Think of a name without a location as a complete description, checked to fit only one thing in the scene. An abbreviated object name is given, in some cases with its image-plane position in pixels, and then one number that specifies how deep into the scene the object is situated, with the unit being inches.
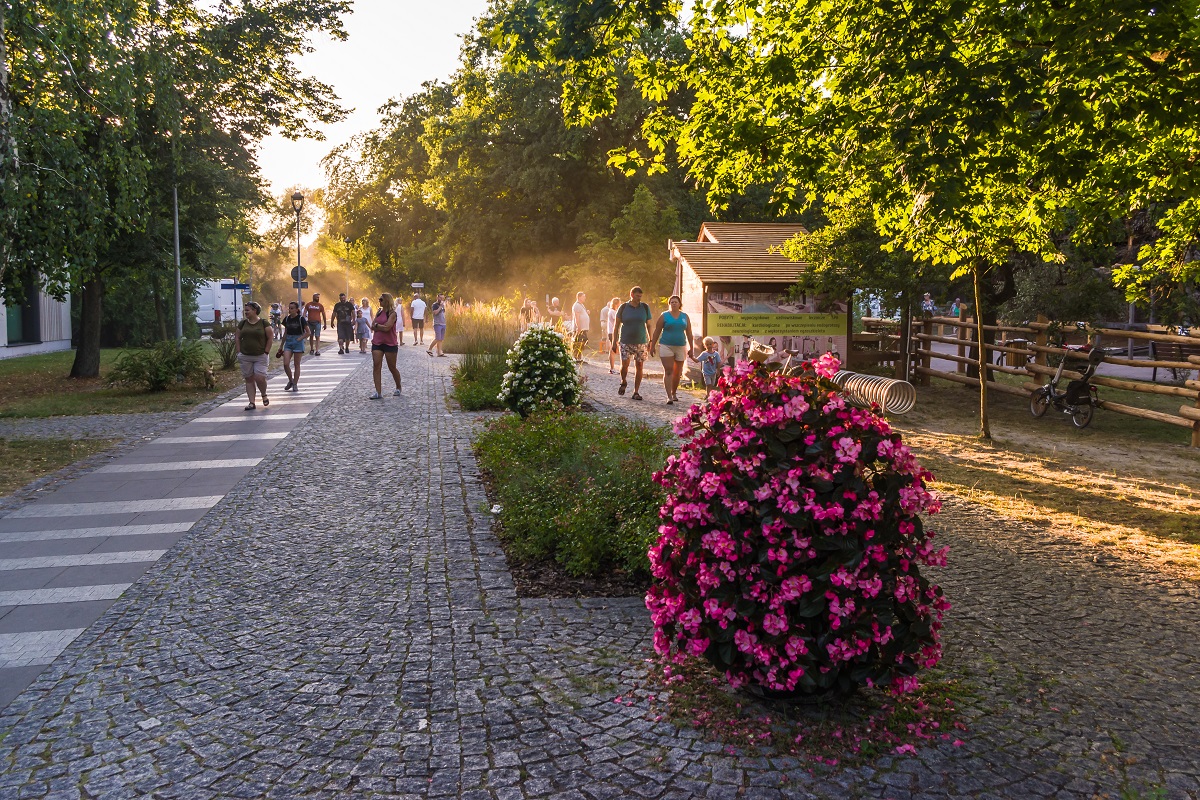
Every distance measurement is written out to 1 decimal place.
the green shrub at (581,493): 238.8
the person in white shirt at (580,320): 829.5
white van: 2041.0
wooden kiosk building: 762.2
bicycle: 582.2
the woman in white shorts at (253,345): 589.0
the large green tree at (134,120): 500.7
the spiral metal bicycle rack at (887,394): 581.0
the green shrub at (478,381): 601.3
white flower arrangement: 510.0
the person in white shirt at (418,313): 1330.0
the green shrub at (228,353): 938.7
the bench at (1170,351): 922.7
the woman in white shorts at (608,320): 912.9
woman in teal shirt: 615.2
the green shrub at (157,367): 722.8
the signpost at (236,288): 2047.2
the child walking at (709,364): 668.7
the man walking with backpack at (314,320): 1130.3
